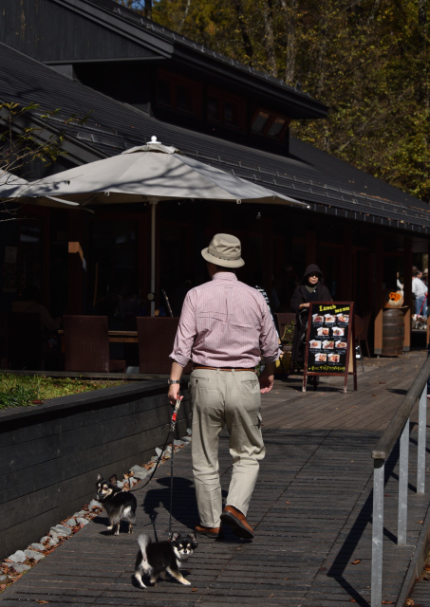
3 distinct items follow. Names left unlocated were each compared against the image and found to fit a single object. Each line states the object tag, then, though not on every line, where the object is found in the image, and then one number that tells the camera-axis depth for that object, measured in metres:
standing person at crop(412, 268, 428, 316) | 34.53
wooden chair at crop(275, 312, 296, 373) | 16.11
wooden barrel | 20.80
